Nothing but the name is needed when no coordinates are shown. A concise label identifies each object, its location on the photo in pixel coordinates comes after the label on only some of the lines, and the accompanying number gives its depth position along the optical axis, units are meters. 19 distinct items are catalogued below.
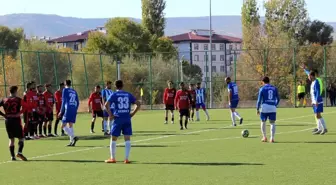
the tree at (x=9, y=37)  107.57
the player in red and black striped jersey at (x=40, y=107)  23.55
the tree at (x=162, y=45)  92.50
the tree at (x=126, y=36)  89.09
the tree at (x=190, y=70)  101.59
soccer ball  21.09
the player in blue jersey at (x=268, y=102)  19.03
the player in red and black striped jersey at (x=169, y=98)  29.92
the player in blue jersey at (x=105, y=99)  24.32
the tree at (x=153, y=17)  100.62
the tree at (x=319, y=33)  101.81
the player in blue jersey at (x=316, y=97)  21.02
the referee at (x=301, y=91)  43.84
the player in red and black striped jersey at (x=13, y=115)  15.94
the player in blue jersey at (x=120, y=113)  14.92
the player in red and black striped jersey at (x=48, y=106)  24.20
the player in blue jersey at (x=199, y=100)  32.34
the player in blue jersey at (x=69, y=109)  19.81
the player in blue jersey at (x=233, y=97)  26.47
